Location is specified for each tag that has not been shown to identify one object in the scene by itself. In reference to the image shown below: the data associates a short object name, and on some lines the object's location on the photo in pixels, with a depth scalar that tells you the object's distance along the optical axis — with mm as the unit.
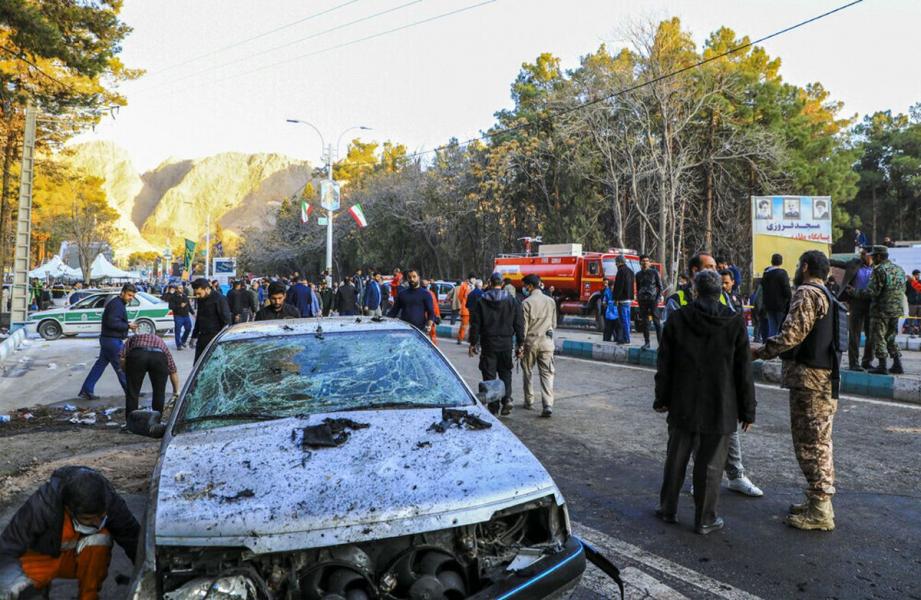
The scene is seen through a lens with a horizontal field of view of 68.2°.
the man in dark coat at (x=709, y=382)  4273
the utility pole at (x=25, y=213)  15779
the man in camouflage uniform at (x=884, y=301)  9539
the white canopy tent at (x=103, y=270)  49500
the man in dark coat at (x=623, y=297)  15094
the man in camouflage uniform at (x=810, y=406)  4355
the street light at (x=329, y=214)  31812
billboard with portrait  22188
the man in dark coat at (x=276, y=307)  8250
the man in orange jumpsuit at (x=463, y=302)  16609
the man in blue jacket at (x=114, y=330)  9383
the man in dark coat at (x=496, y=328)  8188
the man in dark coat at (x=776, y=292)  10977
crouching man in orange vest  3072
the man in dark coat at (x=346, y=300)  18391
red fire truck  23812
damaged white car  2467
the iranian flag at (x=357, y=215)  30109
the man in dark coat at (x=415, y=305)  10012
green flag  48719
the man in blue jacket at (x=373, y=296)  17969
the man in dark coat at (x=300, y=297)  16484
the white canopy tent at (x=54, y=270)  41938
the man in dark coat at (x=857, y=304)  10172
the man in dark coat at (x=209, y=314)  10633
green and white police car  19828
